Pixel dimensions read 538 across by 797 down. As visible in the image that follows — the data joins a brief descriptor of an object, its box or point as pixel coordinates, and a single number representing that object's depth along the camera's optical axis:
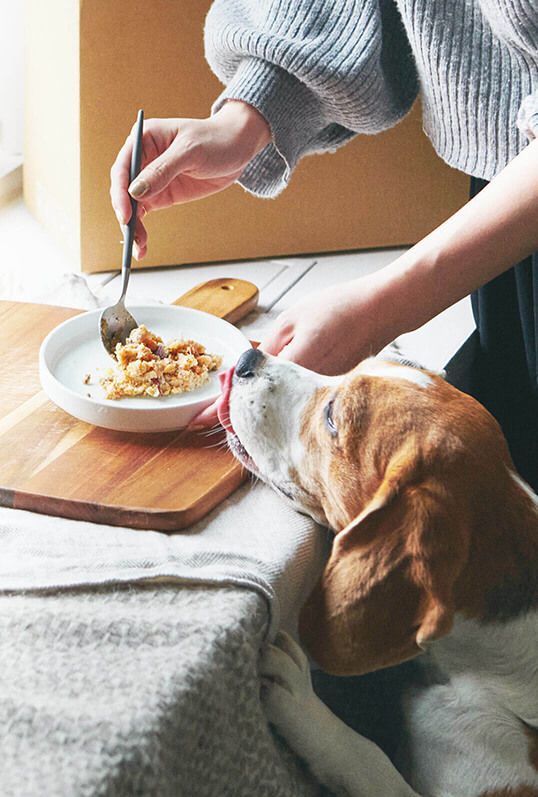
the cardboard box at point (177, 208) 1.83
